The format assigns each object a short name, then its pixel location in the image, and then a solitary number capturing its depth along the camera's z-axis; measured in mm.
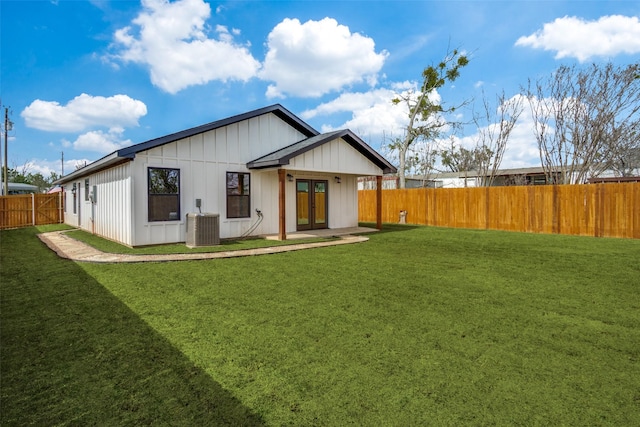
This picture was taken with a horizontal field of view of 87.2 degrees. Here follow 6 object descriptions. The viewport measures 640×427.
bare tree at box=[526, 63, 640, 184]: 17203
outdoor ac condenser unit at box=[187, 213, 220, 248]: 9180
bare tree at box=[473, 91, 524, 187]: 21141
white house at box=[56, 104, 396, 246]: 9320
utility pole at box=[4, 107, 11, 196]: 25688
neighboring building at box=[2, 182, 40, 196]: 35969
